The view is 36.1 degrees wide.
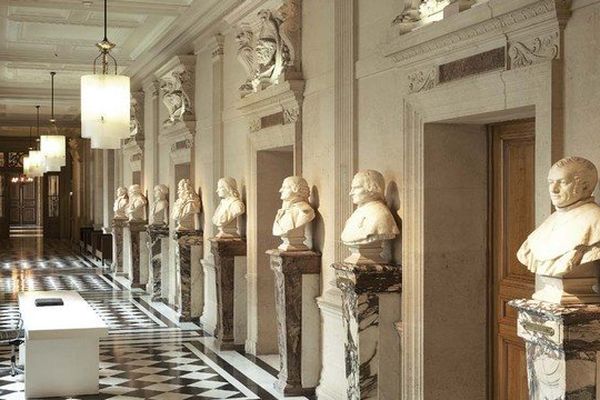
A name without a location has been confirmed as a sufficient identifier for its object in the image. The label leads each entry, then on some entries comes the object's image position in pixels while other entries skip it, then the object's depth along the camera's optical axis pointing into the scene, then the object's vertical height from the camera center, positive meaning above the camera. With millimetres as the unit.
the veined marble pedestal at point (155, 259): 16031 -1048
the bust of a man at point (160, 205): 15977 -102
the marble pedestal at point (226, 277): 11414 -975
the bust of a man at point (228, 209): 11391 -128
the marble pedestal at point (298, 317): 8758 -1139
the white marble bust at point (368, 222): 6968 -183
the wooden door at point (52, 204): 37844 -175
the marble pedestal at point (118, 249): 20891 -1140
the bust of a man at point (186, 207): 13609 -121
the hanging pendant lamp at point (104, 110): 8281 +809
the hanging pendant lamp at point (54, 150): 21444 +1162
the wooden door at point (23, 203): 45219 -153
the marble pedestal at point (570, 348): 4492 -743
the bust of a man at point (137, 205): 18281 -115
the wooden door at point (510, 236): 6312 -278
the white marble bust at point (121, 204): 20109 -100
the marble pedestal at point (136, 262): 18328 -1250
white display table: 8477 -1471
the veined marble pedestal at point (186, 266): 13555 -993
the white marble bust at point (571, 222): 4547 -126
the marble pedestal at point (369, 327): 6977 -989
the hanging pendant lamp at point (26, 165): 30530 +1174
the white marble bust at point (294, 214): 8750 -150
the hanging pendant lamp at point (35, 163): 26709 +1086
